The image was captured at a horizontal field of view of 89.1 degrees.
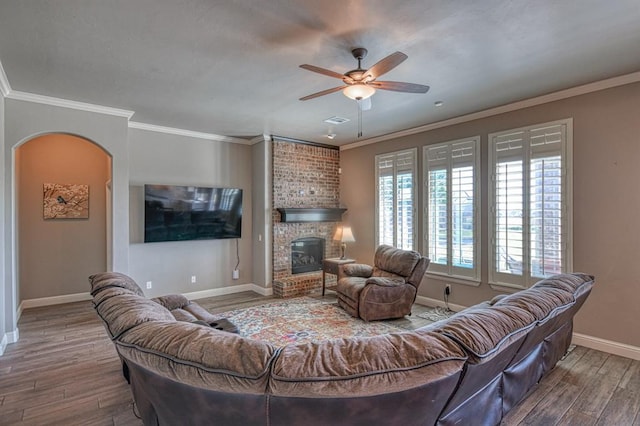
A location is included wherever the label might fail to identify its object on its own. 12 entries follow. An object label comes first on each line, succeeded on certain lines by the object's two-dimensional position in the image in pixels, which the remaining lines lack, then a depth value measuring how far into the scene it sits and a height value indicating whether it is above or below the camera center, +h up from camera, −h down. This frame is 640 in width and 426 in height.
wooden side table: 5.43 -0.95
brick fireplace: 6.02 +0.22
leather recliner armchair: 4.37 -1.08
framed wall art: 5.25 +0.20
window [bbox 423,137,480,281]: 4.65 +0.04
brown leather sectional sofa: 1.20 -0.63
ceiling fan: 2.60 +1.07
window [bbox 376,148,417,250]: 5.48 +0.21
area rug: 3.95 -1.50
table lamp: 6.04 -0.47
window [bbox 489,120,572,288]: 3.80 +0.08
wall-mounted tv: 5.07 -0.02
